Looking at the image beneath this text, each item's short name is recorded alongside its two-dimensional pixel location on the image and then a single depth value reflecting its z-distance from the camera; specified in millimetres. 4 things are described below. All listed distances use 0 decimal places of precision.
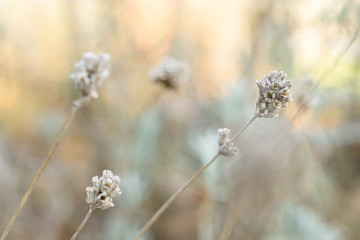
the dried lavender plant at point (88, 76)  311
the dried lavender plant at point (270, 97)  286
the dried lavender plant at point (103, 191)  281
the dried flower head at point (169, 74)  416
